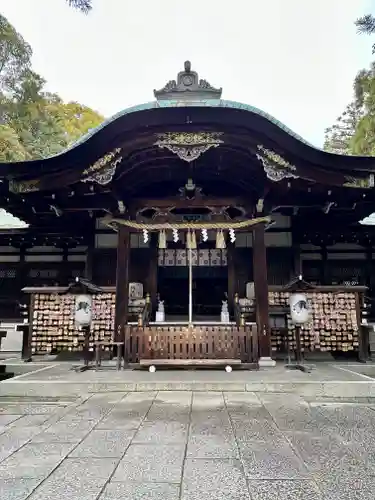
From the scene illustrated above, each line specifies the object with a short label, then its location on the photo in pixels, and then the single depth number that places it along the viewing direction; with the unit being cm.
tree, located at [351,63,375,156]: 1766
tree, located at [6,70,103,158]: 2423
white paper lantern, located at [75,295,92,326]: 665
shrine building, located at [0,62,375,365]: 650
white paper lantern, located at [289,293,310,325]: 673
